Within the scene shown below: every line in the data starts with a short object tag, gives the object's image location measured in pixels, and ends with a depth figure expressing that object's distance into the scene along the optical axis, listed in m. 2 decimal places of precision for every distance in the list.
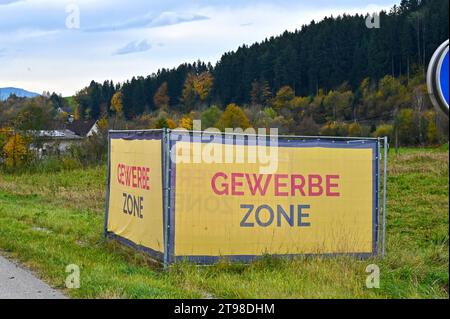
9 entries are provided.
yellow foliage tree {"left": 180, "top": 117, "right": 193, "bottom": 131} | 61.70
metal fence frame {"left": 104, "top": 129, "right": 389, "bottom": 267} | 9.34
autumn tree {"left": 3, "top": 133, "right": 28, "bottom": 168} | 43.85
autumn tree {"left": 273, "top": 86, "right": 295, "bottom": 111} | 90.32
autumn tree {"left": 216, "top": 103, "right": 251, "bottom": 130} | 66.12
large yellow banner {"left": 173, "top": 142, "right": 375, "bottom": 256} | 9.55
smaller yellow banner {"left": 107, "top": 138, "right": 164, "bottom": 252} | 9.77
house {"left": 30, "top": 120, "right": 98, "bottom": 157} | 47.31
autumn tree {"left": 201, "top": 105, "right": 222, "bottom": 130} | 67.76
